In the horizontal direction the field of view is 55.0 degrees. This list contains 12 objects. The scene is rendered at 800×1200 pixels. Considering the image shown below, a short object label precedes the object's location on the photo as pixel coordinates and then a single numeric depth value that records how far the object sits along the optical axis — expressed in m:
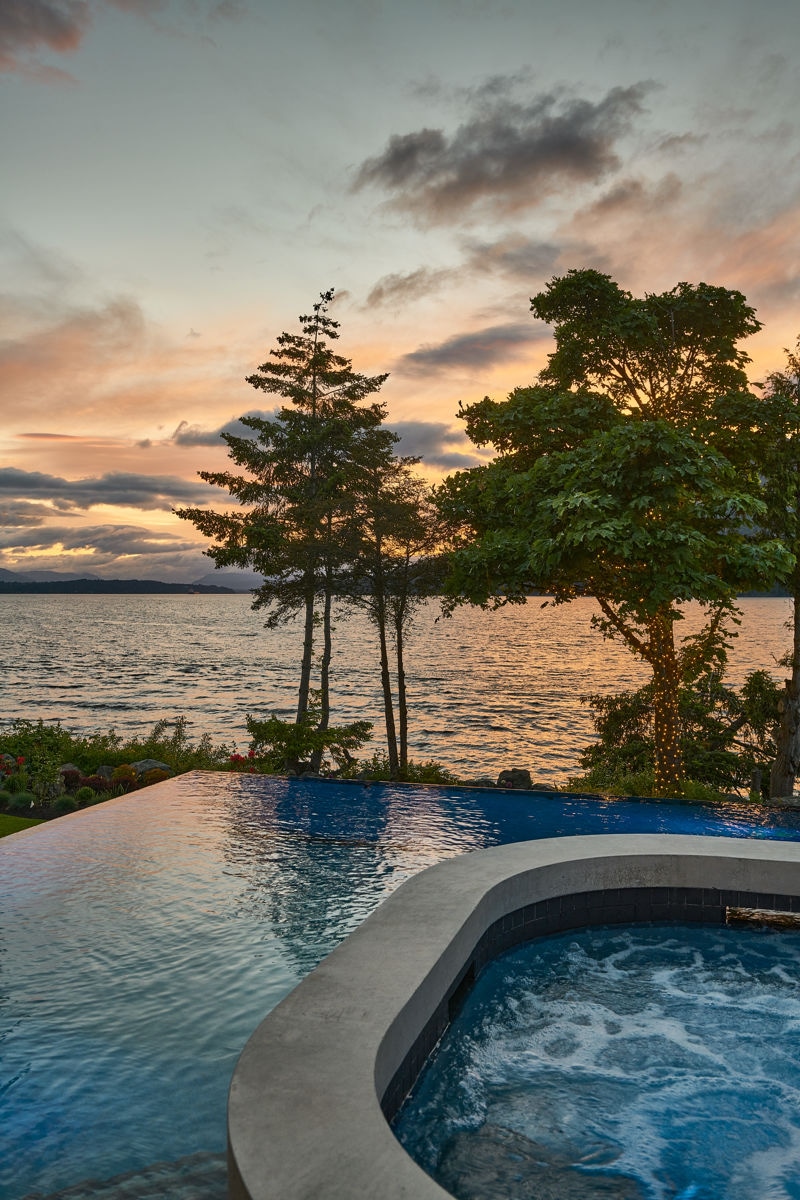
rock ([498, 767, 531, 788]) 17.19
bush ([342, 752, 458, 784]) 17.67
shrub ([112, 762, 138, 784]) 14.40
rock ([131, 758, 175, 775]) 15.31
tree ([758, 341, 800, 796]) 13.62
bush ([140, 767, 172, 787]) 14.70
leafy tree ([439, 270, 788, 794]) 11.79
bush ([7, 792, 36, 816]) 12.82
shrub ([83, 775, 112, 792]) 13.88
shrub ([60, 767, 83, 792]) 13.99
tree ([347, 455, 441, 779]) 20.36
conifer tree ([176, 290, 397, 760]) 22.45
